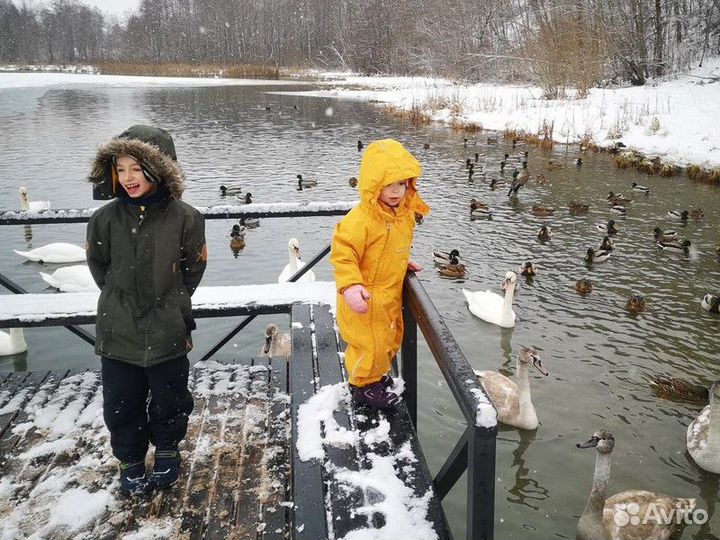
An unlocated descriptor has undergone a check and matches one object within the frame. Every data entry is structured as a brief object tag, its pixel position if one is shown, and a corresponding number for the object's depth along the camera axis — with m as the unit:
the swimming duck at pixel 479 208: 12.16
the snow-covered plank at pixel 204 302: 3.93
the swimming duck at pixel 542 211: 12.22
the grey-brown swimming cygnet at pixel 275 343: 6.11
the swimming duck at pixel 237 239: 10.30
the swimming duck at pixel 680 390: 5.55
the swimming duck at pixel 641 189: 13.47
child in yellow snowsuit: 2.72
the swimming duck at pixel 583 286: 8.27
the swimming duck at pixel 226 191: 13.62
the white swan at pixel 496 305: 7.21
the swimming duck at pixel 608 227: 10.78
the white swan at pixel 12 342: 6.32
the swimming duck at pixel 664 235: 9.91
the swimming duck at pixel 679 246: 9.77
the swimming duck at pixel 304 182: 14.38
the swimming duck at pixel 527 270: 8.80
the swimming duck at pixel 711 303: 7.49
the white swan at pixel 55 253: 9.24
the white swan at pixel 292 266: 8.06
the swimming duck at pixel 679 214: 11.48
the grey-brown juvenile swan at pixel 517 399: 5.15
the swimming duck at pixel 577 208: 12.35
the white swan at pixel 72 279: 7.95
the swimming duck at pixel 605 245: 9.82
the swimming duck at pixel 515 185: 13.89
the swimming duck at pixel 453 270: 9.01
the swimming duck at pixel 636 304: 7.66
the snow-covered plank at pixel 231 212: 4.57
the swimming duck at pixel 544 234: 10.60
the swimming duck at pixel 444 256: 9.27
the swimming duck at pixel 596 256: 9.48
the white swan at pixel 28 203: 11.04
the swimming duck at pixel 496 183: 14.38
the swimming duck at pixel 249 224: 11.66
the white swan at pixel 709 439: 4.59
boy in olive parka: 2.54
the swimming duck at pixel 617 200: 12.58
